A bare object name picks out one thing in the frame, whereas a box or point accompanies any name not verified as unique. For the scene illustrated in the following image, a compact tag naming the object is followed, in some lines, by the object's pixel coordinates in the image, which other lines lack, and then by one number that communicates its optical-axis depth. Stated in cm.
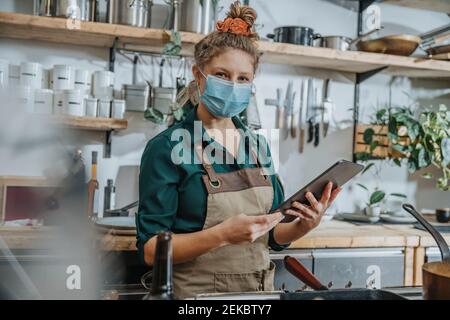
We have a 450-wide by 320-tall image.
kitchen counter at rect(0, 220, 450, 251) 196
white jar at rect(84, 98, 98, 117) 243
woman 131
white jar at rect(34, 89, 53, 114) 232
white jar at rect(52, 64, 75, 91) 245
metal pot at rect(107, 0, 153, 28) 239
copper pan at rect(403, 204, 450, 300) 96
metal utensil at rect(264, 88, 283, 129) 295
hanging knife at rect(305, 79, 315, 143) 302
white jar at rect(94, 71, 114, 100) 256
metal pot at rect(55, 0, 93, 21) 227
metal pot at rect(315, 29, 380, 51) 271
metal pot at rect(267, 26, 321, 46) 264
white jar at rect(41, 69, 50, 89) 252
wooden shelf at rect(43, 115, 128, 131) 235
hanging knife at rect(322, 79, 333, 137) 302
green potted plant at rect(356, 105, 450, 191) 283
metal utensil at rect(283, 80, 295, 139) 296
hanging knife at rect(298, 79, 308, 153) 301
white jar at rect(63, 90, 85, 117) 235
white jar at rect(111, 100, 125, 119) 249
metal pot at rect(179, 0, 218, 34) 247
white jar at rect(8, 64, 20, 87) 242
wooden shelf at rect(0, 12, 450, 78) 227
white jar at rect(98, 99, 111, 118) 246
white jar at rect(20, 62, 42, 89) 240
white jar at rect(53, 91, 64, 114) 236
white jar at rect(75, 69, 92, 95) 250
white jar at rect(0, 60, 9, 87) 228
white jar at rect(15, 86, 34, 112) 222
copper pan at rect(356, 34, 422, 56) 276
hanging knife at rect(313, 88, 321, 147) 302
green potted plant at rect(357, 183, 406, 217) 284
